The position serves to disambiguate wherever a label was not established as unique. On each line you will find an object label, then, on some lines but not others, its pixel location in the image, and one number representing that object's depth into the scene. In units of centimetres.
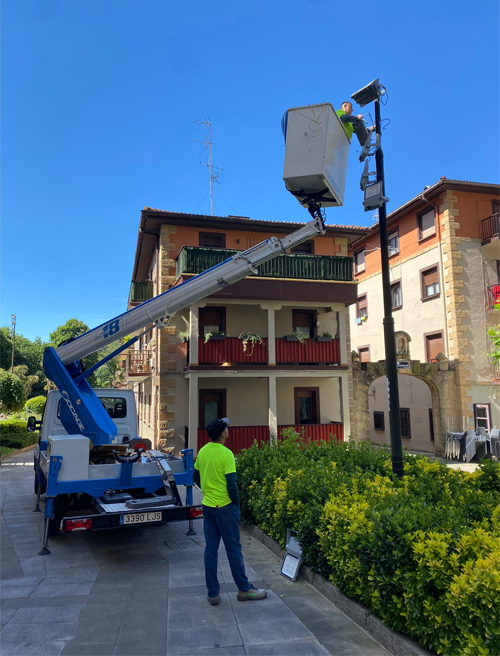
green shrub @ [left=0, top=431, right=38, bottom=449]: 2266
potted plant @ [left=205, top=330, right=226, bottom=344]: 1668
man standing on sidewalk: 463
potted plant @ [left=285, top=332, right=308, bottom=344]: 1759
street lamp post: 691
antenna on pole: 2298
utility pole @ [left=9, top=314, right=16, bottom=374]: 5530
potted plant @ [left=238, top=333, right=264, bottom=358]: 1709
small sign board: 531
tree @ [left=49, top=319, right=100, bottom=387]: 4832
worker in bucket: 709
